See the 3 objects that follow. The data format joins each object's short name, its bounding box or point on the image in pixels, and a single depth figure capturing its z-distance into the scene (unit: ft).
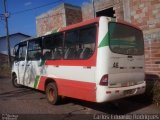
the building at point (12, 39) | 80.35
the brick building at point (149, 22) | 17.93
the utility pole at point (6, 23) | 46.67
